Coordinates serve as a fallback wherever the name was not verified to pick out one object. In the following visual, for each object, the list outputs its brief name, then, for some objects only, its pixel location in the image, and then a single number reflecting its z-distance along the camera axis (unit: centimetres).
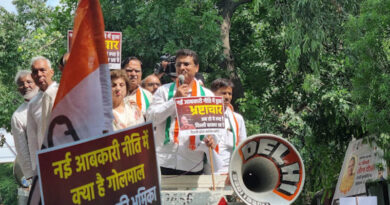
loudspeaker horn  853
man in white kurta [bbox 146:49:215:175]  792
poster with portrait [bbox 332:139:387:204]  1193
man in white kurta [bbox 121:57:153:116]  855
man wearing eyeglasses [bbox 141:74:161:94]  952
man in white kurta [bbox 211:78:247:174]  880
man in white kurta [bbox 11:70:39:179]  721
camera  884
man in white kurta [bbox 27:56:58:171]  632
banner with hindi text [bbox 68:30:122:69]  1027
